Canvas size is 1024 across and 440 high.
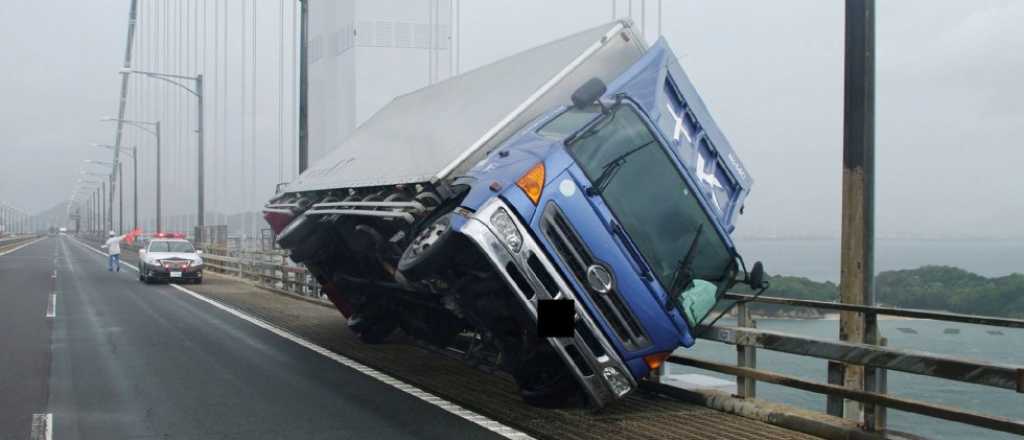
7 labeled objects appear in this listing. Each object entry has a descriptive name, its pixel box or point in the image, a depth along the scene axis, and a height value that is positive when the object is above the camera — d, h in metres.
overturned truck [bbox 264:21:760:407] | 7.16 +0.10
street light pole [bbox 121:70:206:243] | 36.53 +4.33
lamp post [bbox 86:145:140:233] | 77.79 +3.63
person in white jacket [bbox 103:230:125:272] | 39.06 -1.10
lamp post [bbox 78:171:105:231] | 155.41 +1.39
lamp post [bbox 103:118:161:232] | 53.50 +5.49
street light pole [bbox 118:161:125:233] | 102.21 +2.23
